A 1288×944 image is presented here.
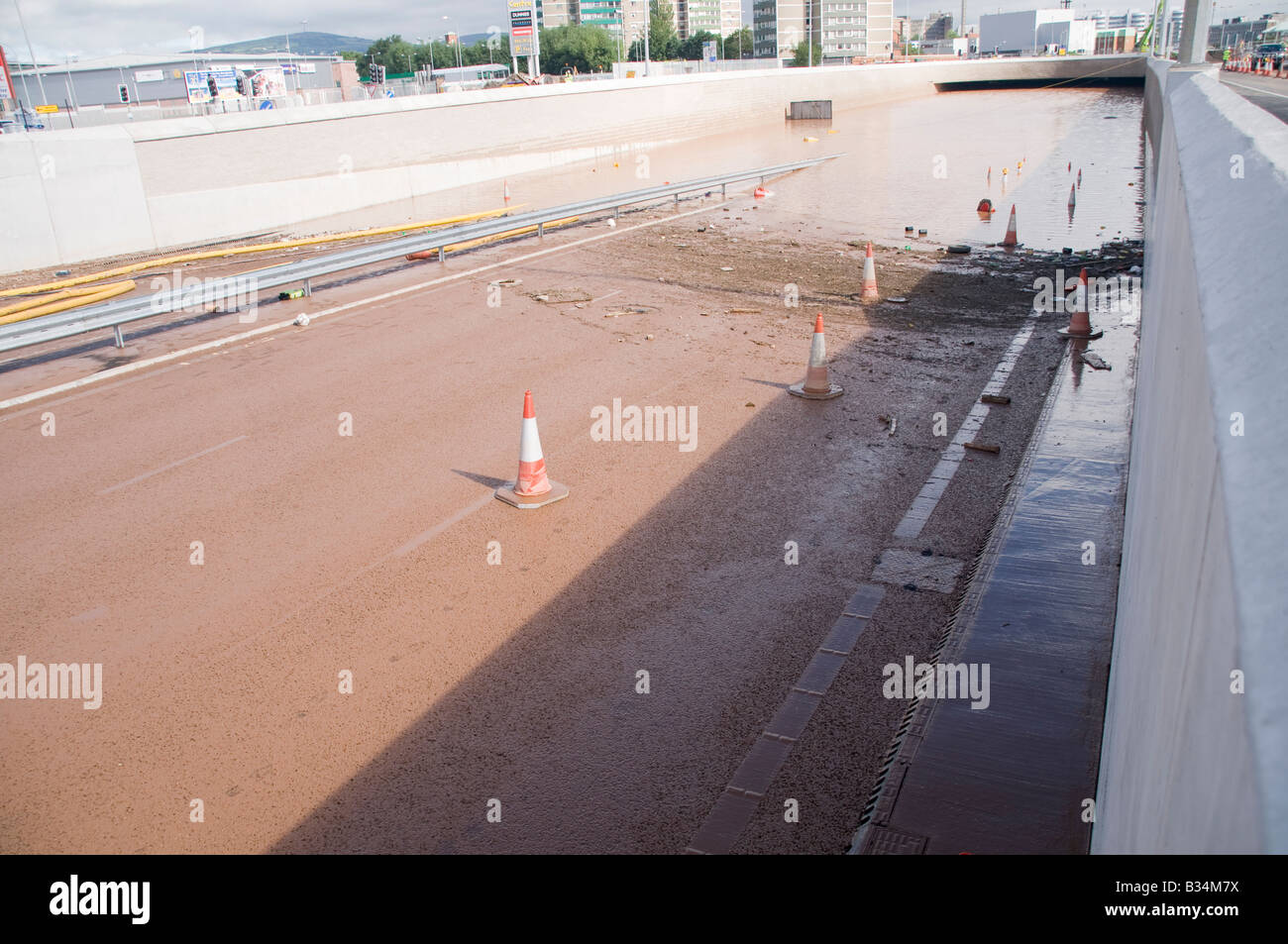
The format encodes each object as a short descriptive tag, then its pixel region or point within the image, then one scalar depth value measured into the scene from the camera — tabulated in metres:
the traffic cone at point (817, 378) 10.05
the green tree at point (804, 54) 141.06
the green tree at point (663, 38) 159.25
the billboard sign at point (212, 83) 43.84
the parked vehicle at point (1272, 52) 53.89
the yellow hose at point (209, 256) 16.44
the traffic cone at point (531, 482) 7.68
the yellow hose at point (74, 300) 14.25
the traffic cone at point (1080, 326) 12.14
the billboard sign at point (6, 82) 32.94
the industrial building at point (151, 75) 68.25
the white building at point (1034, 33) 140.50
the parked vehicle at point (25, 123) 27.05
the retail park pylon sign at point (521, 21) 60.81
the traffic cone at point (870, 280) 14.38
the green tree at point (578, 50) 146.12
